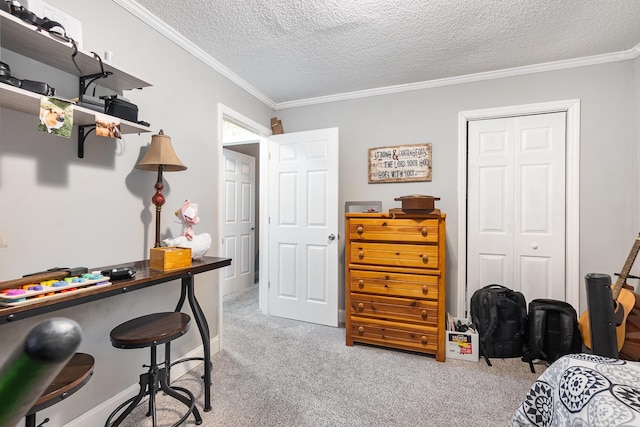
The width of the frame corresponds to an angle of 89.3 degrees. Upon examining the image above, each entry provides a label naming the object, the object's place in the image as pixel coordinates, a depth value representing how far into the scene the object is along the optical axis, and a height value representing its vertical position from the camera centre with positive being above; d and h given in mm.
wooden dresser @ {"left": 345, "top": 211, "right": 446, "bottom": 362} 2605 -599
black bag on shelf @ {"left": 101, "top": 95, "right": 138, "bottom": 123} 1661 +528
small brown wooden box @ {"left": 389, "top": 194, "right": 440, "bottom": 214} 2637 +47
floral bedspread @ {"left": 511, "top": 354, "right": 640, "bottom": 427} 930 -579
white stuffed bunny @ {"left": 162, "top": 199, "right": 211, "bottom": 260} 2010 -183
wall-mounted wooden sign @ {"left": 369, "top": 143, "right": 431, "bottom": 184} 3172 +466
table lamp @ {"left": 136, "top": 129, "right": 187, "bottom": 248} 1913 +289
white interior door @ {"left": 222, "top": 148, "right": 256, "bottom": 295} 4465 -155
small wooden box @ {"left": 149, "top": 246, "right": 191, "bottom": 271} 1801 -282
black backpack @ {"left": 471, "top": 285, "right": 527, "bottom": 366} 2605 -928
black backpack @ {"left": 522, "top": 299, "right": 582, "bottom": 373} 2426 -934
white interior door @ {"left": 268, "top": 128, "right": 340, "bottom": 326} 3332 -177
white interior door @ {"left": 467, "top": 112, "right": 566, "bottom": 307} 2818 +46
